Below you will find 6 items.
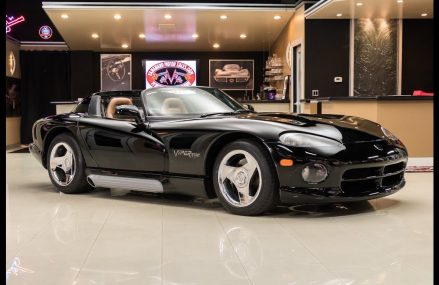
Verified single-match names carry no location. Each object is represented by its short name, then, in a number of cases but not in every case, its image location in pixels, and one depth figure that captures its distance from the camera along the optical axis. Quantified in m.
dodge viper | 3.72
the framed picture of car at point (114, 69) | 16.69
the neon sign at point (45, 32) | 15.57
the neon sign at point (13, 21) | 14.61
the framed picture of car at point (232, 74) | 16.84
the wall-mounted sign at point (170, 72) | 16.70
